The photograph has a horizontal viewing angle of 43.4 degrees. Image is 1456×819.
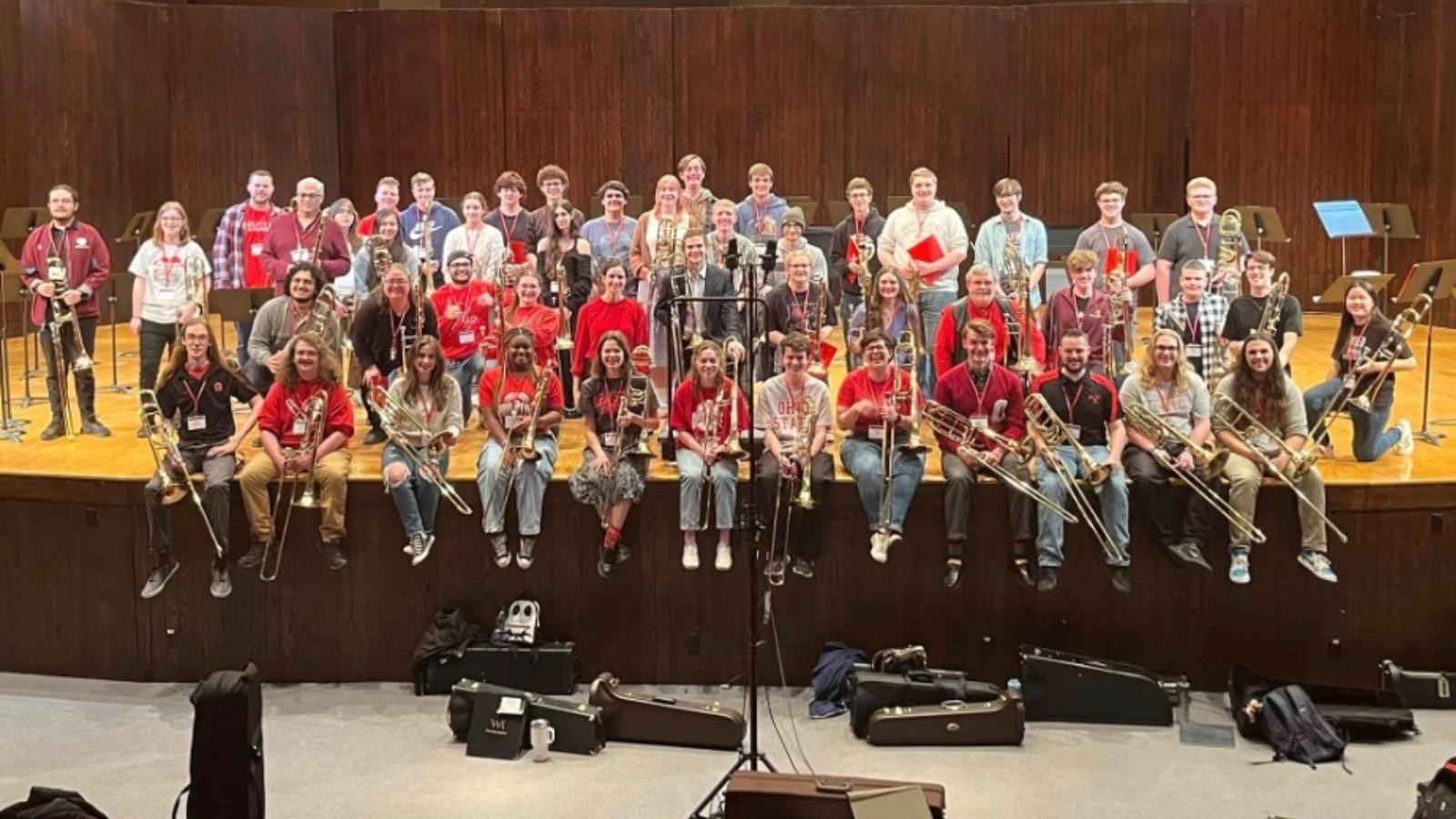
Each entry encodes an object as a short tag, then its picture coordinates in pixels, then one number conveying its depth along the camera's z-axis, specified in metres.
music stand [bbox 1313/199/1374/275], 11.73
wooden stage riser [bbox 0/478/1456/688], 8.80
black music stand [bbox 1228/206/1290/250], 12.08
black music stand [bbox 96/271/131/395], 11.72
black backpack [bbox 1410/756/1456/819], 6.24
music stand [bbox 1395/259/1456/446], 9.77
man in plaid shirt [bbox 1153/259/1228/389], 9.80
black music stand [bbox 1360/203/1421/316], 12.07
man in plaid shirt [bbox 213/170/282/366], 11.15
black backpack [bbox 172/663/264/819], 6.42
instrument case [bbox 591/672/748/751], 8.05
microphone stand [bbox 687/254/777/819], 7.08
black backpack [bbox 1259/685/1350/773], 7.82
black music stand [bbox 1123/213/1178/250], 12.70
